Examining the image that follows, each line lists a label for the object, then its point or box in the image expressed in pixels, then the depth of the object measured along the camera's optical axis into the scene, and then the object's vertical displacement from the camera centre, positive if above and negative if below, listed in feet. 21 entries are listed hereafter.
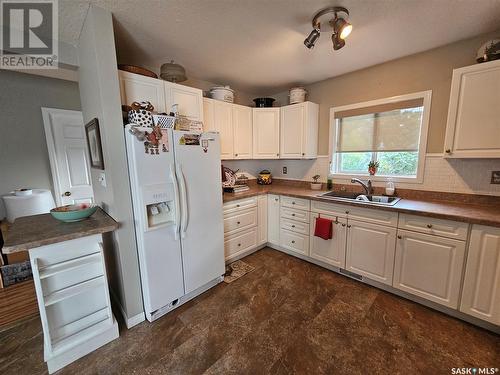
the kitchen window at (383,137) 7.47 +0.78
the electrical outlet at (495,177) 6.23 -0.70
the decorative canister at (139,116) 5.27 +1.16
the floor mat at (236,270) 7.89 -4.52
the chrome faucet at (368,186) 8.20 -1.19
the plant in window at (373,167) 8.49 -0.44
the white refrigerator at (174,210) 5.39 -1.50
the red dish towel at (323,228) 7.80 -2.71
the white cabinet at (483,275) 5.01 -3.03
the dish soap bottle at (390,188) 7.91 -1.23
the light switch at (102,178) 5.65 -0.48
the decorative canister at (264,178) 11.73 -1.12
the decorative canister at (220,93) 9.17 +2.95
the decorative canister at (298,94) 9.79 +3.02
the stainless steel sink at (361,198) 7.23 -1.59
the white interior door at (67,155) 8.79 +0.31
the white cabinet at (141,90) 5.71 +2.07
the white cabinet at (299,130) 9.59 +1.30
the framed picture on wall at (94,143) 5.41 +0.52
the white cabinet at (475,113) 5.49 +1.16
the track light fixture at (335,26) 4.95 +3.22
